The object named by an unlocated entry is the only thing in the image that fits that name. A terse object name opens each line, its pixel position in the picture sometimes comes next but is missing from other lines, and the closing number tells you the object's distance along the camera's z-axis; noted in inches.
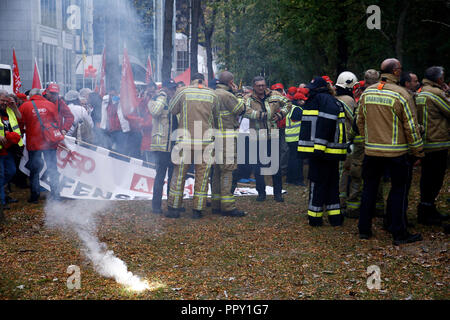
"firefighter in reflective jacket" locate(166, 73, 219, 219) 348.2
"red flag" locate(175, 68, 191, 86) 808.9
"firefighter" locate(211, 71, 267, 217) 365.1
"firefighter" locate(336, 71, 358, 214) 328.8
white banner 419.5
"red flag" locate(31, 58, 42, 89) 566.6
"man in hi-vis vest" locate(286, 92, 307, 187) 460.8
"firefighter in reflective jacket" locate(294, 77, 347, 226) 312.8
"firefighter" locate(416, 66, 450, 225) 311.9
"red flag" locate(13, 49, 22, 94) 600.7
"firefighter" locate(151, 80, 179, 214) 361.7
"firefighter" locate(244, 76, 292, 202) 399.9
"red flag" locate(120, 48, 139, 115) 457.1
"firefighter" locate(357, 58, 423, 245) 272.4
